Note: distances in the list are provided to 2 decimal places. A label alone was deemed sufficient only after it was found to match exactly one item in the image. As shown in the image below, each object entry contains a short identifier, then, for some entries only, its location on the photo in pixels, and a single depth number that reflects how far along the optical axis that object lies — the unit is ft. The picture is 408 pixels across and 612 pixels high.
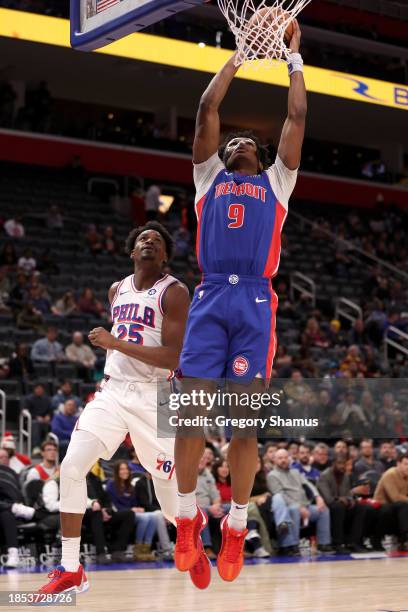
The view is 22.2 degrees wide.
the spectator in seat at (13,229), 65.10
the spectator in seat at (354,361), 60.18
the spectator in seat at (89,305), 57.72
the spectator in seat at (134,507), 38.78
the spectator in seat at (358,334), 69.72
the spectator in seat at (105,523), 37.91
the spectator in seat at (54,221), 69.26
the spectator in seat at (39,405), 46.73
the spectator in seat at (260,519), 39.99
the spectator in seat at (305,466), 43.62
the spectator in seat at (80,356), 52.06
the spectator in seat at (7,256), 60.44
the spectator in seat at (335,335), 67.27
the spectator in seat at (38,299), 56.18
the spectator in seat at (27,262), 60.03
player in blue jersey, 18.53
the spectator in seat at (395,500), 43.57
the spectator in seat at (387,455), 46.91
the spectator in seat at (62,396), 46.80
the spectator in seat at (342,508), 43.11
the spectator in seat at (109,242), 67.77
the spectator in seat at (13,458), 39.47
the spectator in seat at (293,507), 40.83
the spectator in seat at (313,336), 63.95
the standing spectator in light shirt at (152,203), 75.72
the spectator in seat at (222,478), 40.73
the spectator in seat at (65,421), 43.57
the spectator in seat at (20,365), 49.93
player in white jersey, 20.12
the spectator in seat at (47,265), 62.13
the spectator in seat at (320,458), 45.42
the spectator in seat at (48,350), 51.34
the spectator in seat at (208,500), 39.19
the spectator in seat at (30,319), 54.29
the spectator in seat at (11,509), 36.09
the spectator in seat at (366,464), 45.50
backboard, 19.65
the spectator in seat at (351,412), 43.66
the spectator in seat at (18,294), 55.57
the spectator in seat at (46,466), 38.09
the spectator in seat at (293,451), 44.86
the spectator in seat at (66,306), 56.65
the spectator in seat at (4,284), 56.13
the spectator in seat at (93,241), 67.26
